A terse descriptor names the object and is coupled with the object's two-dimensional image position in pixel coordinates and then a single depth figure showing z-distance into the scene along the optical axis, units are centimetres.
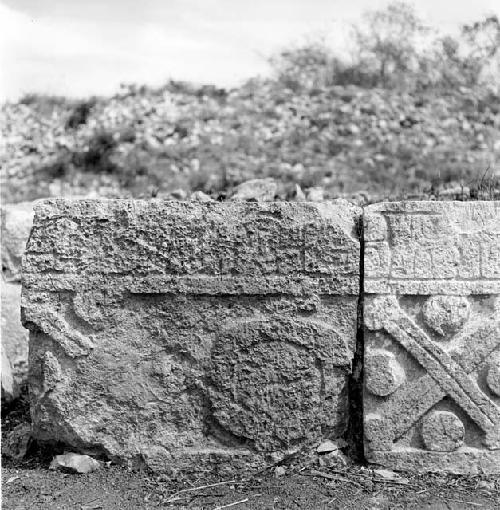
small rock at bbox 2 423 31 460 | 288
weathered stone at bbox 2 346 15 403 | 346
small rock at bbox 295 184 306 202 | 416
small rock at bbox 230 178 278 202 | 415
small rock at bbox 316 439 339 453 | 269
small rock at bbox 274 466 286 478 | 265
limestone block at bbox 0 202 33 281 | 418
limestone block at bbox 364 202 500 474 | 260
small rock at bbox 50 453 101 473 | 267
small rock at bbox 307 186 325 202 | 419
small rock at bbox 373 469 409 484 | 260
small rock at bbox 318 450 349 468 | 267
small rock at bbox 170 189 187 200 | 459
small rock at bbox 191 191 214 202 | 345
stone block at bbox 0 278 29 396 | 385
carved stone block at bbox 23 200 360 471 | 262
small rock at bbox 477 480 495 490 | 258
